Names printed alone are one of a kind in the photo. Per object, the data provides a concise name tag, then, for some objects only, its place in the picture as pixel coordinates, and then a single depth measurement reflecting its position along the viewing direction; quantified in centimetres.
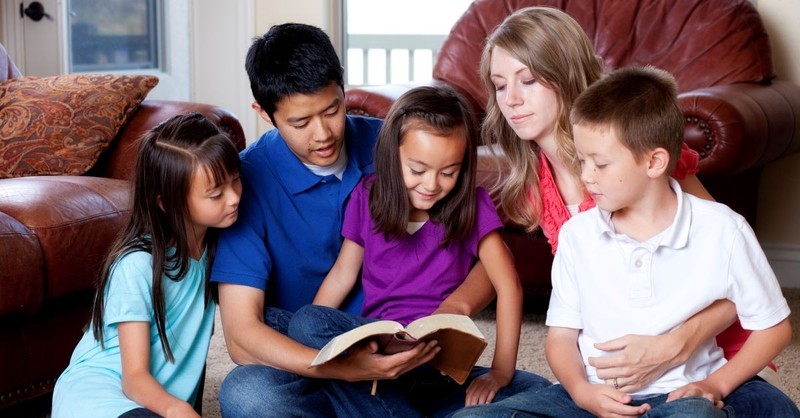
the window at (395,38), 520
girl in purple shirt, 180
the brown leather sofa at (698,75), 261
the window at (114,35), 430
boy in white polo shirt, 155
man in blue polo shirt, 177
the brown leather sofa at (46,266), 200
